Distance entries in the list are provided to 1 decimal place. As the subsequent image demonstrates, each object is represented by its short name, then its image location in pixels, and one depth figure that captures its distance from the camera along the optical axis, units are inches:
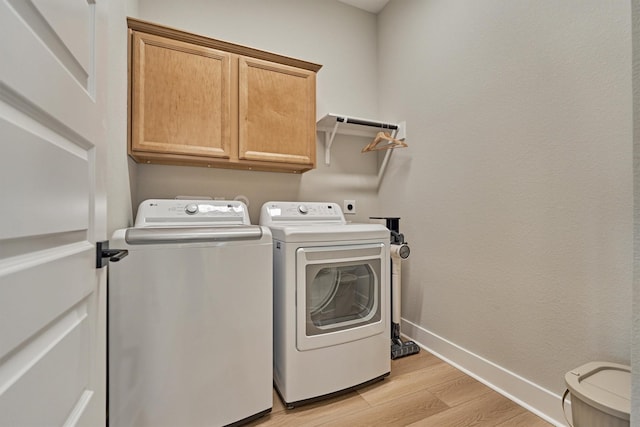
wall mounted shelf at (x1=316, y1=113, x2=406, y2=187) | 89.0
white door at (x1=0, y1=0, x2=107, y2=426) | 14.8
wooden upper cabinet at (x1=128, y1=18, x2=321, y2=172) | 62.9
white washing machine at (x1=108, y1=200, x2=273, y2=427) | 44.6
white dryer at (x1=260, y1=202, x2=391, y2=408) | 56.6
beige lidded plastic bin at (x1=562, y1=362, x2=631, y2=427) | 36.2
